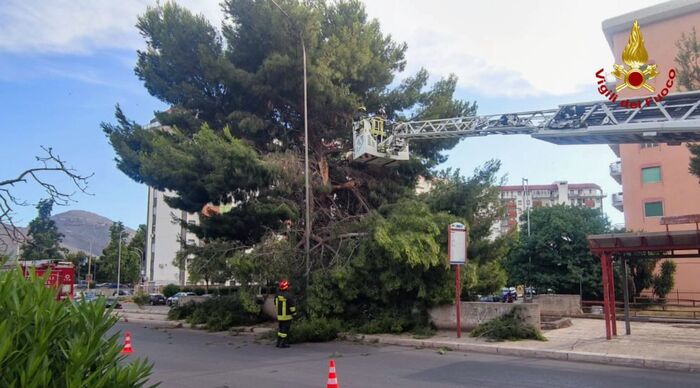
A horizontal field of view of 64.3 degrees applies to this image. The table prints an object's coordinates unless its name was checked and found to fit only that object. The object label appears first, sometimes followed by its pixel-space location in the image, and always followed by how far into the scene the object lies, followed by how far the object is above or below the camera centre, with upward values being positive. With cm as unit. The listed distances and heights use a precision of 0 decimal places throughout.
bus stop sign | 1672 +69
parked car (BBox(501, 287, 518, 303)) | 3734 -201
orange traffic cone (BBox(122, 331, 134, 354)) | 1414 -205
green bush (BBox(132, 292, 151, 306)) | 4434 -261
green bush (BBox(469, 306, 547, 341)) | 1584 -178
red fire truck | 1644 -9
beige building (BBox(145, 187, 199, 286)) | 8012 +355
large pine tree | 2069 +652
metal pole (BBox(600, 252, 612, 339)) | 1543 -66
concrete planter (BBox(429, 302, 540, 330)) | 1620 -142
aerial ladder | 1246 +371
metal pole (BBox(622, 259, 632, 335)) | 1661 -119
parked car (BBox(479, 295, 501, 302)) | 3594 -203
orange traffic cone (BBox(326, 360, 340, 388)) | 773 -156
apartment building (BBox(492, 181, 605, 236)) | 15642 +2213
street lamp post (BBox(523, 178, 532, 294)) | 3522 +6
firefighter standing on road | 1569 -144
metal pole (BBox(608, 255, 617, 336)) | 1656 -91
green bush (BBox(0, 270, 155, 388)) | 345 -50
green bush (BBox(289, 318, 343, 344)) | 1656 -189
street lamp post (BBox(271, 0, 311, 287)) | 1938 +201
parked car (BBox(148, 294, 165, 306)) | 5012 -282
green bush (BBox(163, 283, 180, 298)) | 5300 -221
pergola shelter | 1452 +58
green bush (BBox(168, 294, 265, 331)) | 2122 -181
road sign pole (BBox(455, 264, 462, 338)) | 1659 -95
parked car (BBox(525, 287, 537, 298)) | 3505 -155
